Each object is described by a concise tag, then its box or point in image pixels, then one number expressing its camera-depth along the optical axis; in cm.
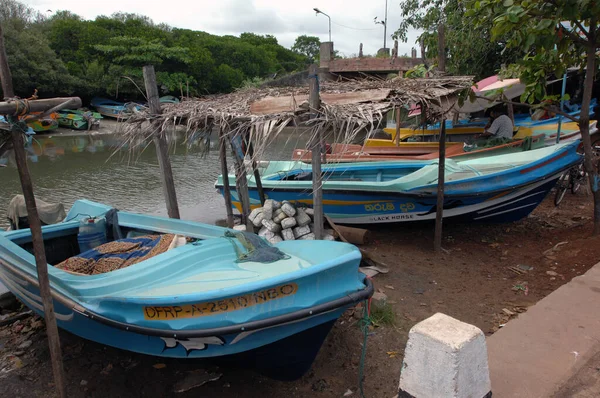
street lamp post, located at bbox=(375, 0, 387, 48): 2861
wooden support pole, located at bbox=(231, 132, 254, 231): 630
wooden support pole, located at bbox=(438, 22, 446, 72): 710
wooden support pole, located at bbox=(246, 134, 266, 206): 775
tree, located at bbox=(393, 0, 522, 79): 1188
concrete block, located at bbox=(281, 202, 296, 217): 674
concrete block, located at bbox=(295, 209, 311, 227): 670
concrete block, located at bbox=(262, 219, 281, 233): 672
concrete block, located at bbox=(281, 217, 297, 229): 666
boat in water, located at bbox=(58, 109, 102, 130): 2548
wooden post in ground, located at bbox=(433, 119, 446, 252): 638
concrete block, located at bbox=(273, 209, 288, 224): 675
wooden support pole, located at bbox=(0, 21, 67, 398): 282
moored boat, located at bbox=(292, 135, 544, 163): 952
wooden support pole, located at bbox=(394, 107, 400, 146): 1104
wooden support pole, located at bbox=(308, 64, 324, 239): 438
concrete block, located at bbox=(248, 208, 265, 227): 684
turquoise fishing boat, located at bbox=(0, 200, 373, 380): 318
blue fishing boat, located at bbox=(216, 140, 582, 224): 683
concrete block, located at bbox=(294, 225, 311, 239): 663
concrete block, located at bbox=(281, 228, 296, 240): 663
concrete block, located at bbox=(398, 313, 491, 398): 213
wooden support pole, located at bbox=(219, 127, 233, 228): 650
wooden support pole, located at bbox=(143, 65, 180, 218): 554
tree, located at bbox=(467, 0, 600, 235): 501
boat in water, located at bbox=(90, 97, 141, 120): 3045
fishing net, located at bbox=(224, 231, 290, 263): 386
